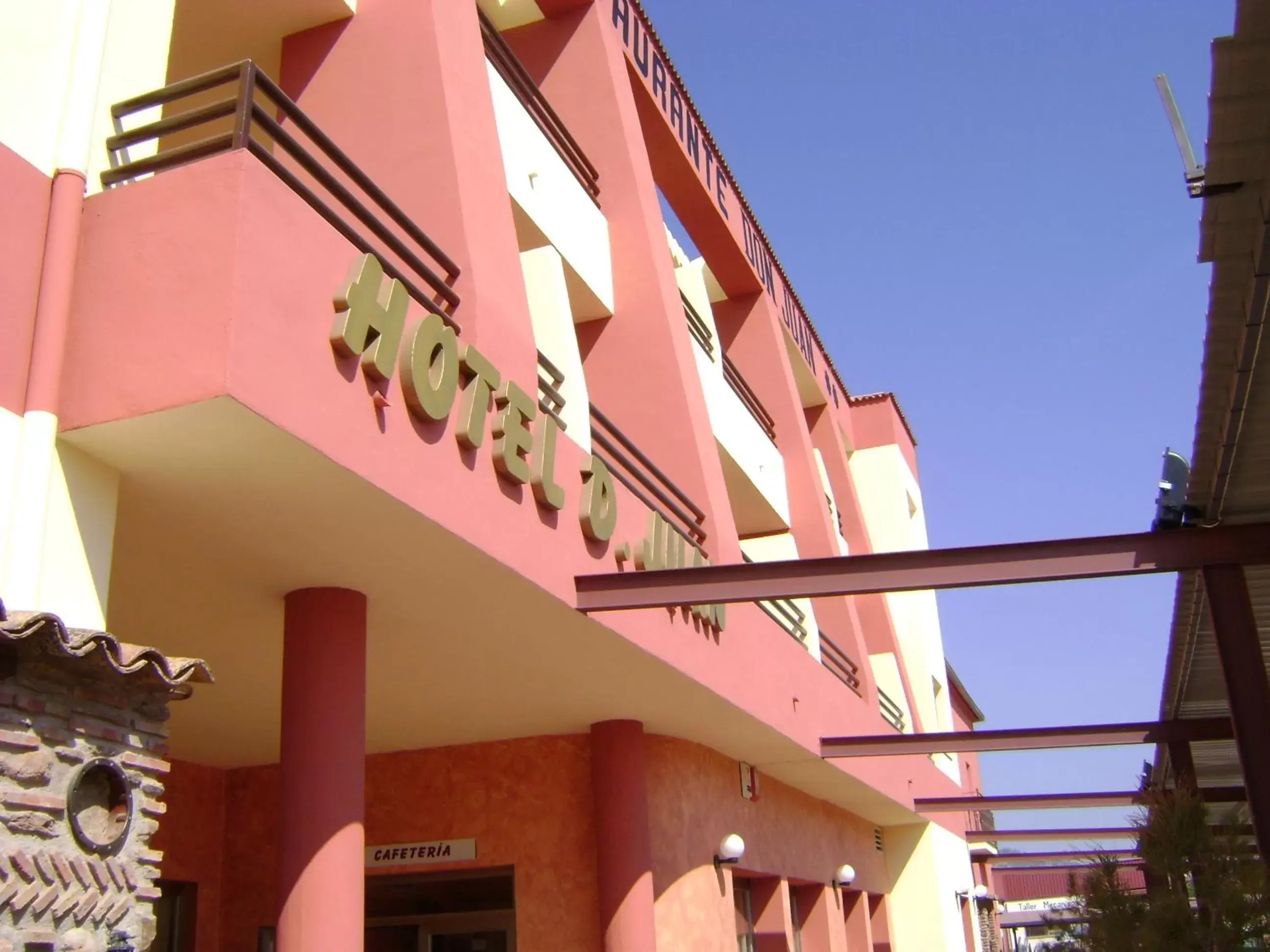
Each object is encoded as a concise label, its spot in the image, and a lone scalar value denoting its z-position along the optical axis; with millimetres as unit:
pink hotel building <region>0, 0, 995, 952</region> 5984
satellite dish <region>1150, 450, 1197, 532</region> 8711
